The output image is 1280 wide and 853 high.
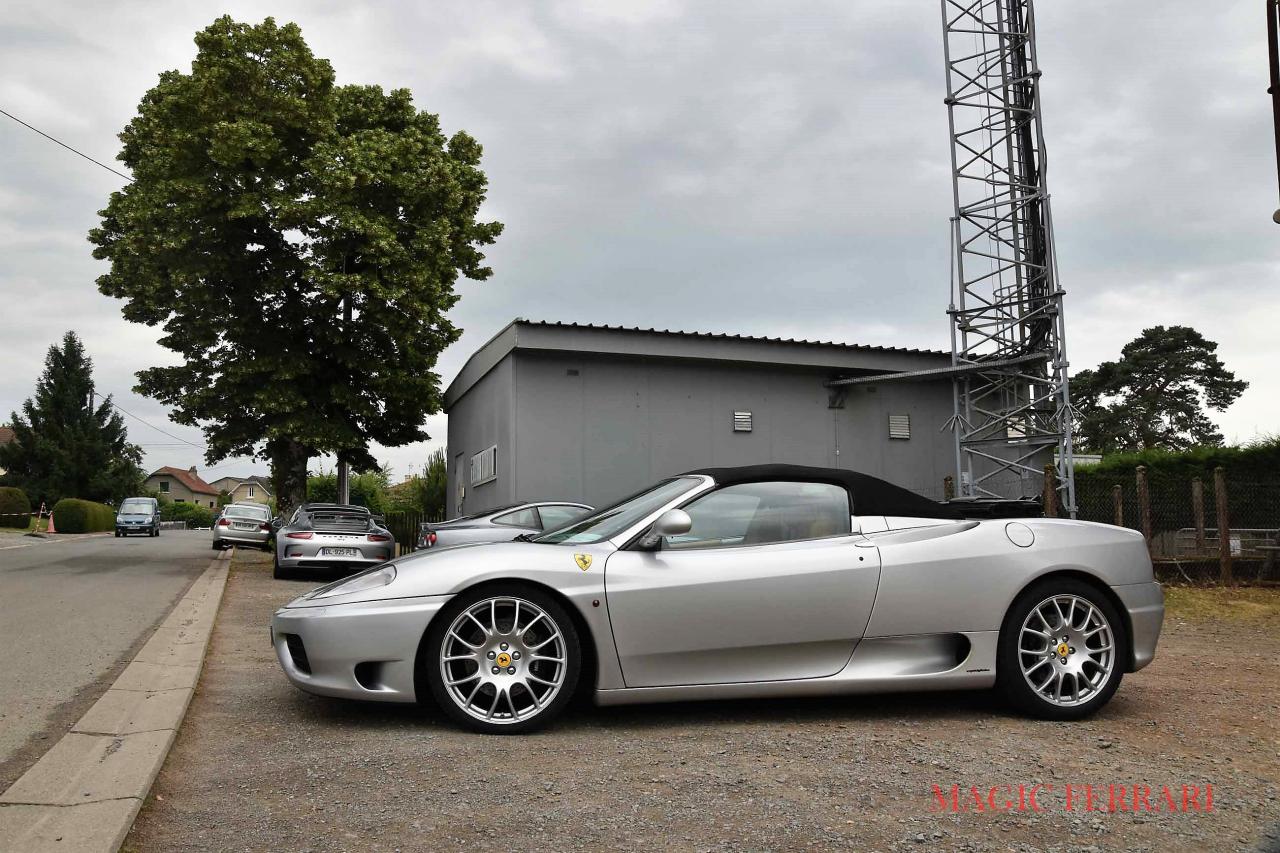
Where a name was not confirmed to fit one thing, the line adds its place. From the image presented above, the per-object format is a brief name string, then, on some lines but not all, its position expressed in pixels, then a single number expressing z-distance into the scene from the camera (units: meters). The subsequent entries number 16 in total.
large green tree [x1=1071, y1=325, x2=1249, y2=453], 43.28
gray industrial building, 16.72
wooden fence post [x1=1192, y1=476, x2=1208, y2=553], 13.25
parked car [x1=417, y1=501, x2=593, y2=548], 12.05
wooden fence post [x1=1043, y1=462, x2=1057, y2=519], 13.60
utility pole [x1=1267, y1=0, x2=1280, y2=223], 11.77
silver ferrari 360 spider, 4.53
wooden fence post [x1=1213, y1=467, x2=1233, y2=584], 12.84
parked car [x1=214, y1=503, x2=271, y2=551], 25.09
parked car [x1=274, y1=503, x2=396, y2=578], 15.34
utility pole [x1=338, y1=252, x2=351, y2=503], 19.95
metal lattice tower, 19.16
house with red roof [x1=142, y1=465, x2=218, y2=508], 121.75
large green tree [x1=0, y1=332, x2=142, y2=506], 59.78
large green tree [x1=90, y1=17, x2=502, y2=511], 18.34
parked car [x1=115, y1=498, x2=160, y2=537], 43.47
